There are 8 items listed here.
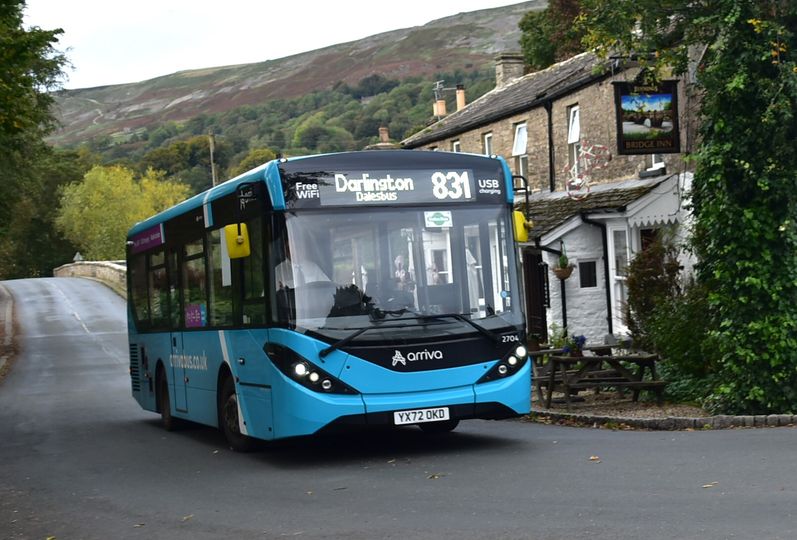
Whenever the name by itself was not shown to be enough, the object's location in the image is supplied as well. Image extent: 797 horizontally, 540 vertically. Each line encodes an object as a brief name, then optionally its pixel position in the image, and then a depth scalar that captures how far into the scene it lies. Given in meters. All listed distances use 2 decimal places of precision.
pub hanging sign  22.33
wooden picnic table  16.70
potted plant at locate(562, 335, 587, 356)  19.09
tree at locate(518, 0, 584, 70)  52.06
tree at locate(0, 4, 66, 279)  16.11
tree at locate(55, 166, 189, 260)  109.88
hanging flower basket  27.92
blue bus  11.66
